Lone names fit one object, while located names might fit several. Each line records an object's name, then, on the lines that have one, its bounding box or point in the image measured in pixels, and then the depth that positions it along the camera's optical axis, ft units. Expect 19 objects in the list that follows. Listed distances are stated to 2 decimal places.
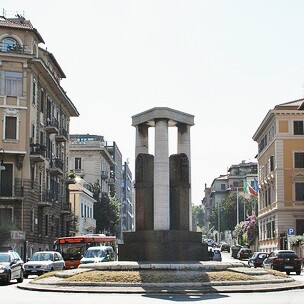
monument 90.58
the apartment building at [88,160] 322.55
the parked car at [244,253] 231.71
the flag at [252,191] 270.40
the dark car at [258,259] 154.30
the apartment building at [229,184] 492.54
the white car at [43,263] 117.19
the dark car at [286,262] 129.18
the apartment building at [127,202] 492.70
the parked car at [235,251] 254.96
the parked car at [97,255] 126.82
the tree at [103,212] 311.47
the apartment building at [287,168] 234.99
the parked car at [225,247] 351.77
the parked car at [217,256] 152.66
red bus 150.61
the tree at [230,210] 434.71
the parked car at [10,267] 93.30
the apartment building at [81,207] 255.91
